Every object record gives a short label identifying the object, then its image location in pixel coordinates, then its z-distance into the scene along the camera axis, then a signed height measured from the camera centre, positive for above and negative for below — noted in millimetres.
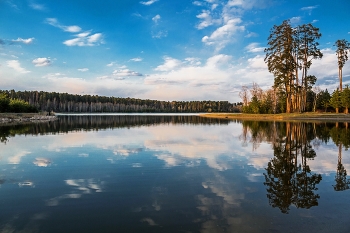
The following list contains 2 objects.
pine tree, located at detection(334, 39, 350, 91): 53469 +11649
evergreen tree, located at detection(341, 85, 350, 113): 54781 +2462
